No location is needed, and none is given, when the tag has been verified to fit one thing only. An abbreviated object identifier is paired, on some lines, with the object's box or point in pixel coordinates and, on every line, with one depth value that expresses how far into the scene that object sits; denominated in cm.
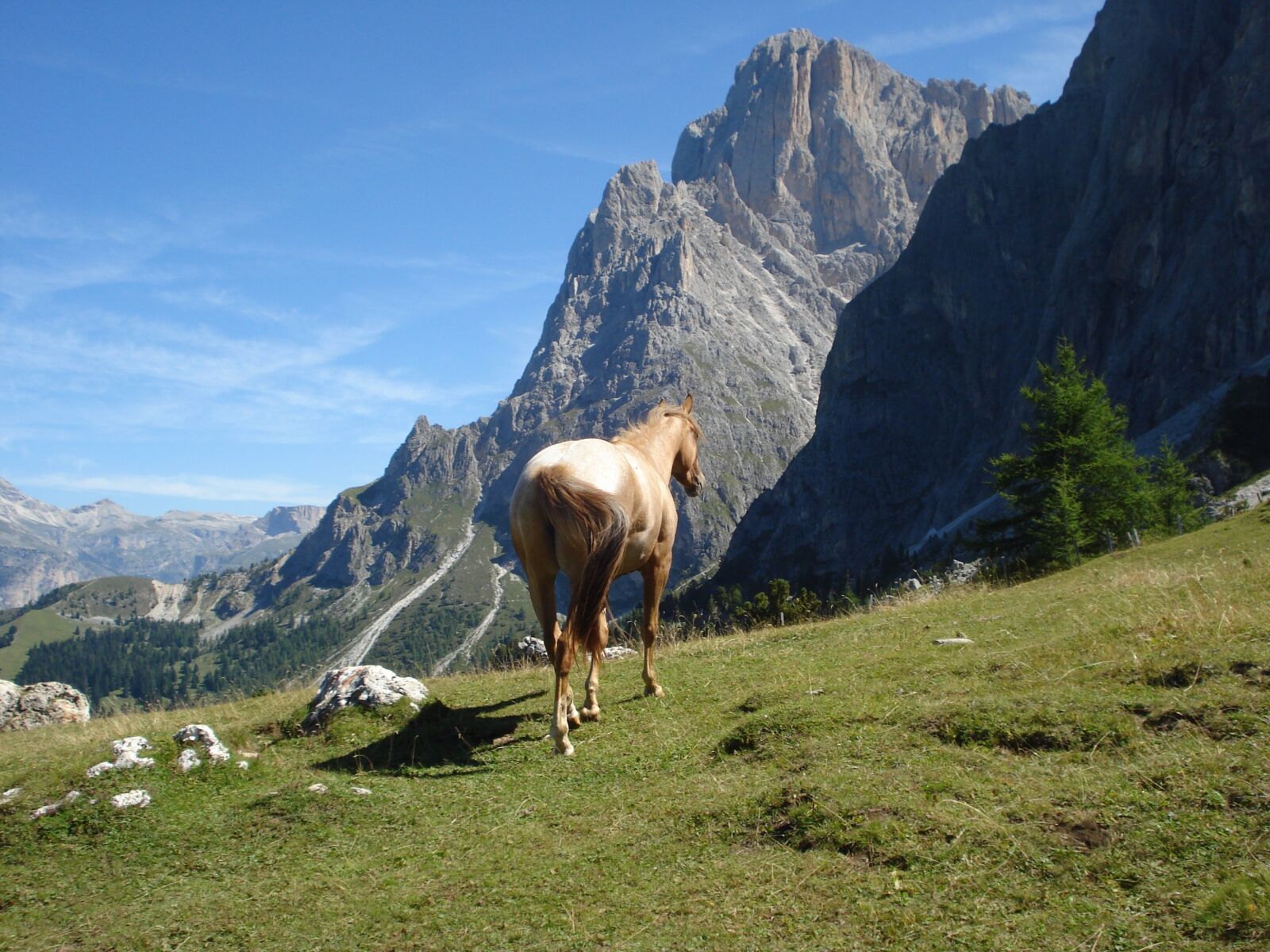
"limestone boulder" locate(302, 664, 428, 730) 1110
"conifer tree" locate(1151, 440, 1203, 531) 5050
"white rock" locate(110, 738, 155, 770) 838
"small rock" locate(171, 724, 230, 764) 888
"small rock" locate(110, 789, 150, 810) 772
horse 967
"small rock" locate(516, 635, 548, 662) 2200
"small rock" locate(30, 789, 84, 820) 757
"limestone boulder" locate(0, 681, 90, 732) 1688
